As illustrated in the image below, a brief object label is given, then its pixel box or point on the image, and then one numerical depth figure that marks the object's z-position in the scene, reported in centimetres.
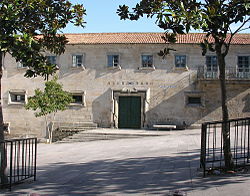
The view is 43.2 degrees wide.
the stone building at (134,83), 2083
